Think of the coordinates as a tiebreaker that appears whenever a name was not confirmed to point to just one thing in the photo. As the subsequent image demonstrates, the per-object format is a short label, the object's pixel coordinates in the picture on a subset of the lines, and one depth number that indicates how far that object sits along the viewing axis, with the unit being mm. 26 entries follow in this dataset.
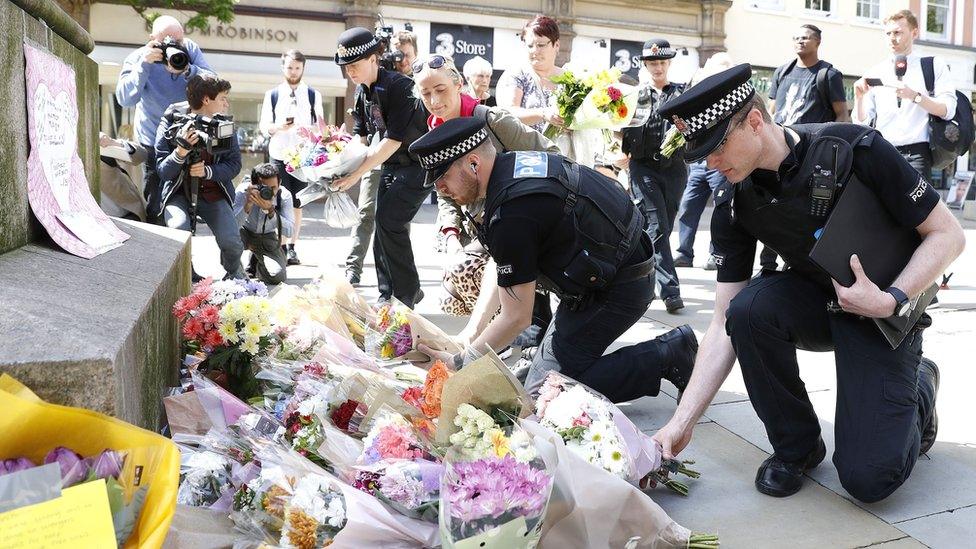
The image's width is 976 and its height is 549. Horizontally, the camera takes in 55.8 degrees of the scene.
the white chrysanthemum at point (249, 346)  3453
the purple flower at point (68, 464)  1753
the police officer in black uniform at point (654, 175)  6449
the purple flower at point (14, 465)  1725
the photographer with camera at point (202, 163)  6086
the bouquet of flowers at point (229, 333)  3455
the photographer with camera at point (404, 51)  6934
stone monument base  1952
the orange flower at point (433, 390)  2764
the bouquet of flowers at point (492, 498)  2105
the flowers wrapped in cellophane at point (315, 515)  2266
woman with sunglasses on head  4672
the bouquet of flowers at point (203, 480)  2459
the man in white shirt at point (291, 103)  9117
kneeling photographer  7379
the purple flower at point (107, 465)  1794
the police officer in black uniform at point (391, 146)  5578
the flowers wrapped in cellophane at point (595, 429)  2680
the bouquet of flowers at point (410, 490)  2346
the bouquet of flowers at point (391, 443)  2480
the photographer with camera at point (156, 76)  6672
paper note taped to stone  2930
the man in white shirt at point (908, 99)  6695
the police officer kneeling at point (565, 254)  3352
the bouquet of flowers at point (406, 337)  3684
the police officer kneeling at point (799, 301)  2900
